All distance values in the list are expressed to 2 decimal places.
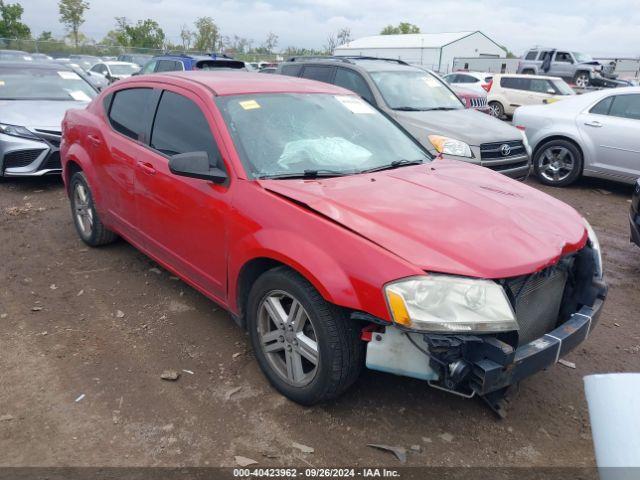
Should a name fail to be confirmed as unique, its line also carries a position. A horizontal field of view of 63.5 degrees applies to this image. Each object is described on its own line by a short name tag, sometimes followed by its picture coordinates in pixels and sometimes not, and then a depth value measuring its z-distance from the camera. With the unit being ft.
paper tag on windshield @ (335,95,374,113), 12.80
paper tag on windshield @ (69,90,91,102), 26.58
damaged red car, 7.60
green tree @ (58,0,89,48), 151.84
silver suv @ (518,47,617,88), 82.11
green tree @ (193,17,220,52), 169.37
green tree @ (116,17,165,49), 154.20
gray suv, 22.18
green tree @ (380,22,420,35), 276.92
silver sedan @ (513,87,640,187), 24.45
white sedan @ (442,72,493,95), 66.18
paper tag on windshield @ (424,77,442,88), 26.66
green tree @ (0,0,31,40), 129.29
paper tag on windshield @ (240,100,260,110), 11.17
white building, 171.32
